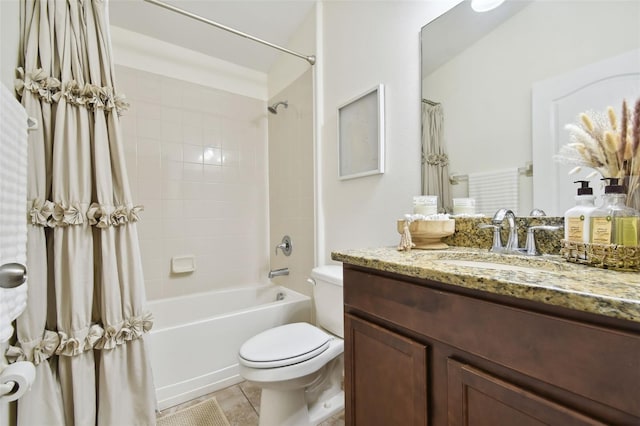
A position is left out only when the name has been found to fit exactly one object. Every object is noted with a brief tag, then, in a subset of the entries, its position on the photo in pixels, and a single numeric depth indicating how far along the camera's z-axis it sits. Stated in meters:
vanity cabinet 0.41
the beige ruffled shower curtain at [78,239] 0.99
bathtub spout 2.08
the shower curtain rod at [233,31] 1.42
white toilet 1.12
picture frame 1.42
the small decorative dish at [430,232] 1.03
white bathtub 1.46
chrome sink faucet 0.90
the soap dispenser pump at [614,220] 0.61
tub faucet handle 2.23
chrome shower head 2.27
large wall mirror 0.79
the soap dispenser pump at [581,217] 0.68
